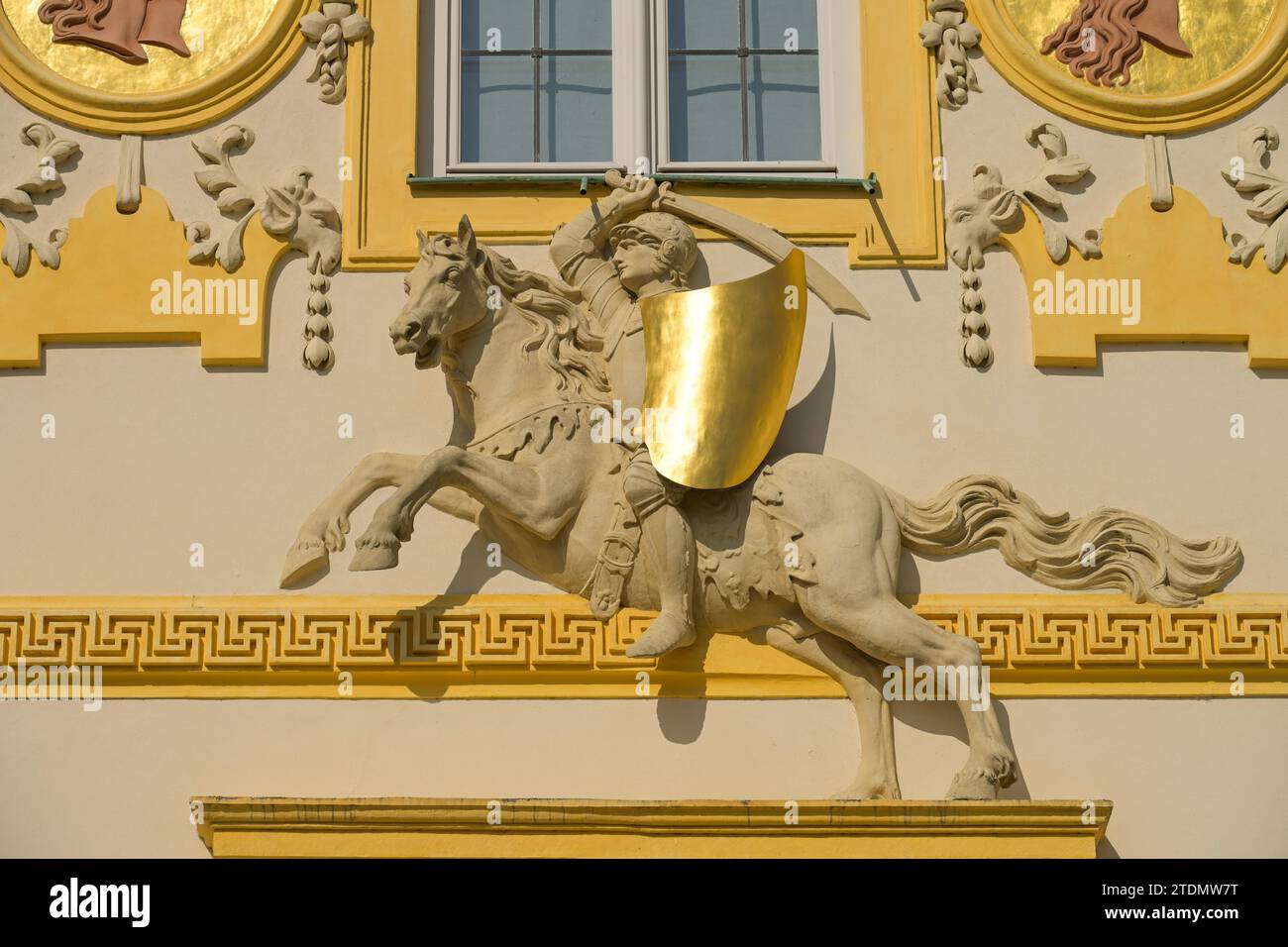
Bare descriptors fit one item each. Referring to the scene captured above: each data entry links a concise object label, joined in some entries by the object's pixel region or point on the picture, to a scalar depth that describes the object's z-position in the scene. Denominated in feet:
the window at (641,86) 31.83
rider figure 28.96
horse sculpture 28.66
